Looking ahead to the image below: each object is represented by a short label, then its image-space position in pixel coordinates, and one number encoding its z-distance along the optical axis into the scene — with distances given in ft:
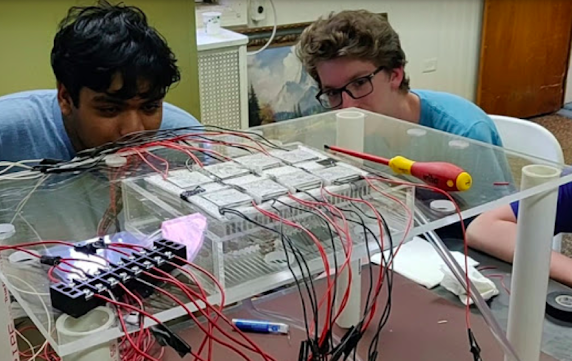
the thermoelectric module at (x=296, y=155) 2.94
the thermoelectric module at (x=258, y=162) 2.83
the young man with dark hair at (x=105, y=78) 4.23
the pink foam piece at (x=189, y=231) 2.29
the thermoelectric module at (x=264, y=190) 2.49
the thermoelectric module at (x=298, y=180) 2.62
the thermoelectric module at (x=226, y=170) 2.74
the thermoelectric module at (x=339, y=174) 2.70
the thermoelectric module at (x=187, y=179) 2.66
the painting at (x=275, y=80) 9.97
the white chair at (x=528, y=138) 5.44
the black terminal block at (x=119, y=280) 1.91
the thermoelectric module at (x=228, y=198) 2.43
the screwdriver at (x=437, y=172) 2.77
